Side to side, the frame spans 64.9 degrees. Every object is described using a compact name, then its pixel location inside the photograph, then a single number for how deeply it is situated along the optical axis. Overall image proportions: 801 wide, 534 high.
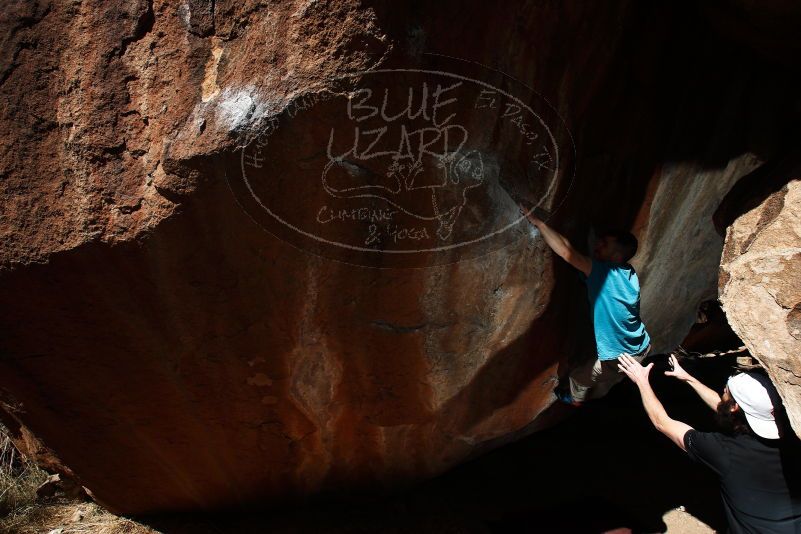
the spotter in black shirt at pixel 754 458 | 2.13
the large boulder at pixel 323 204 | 1.74
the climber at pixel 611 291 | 2.33
